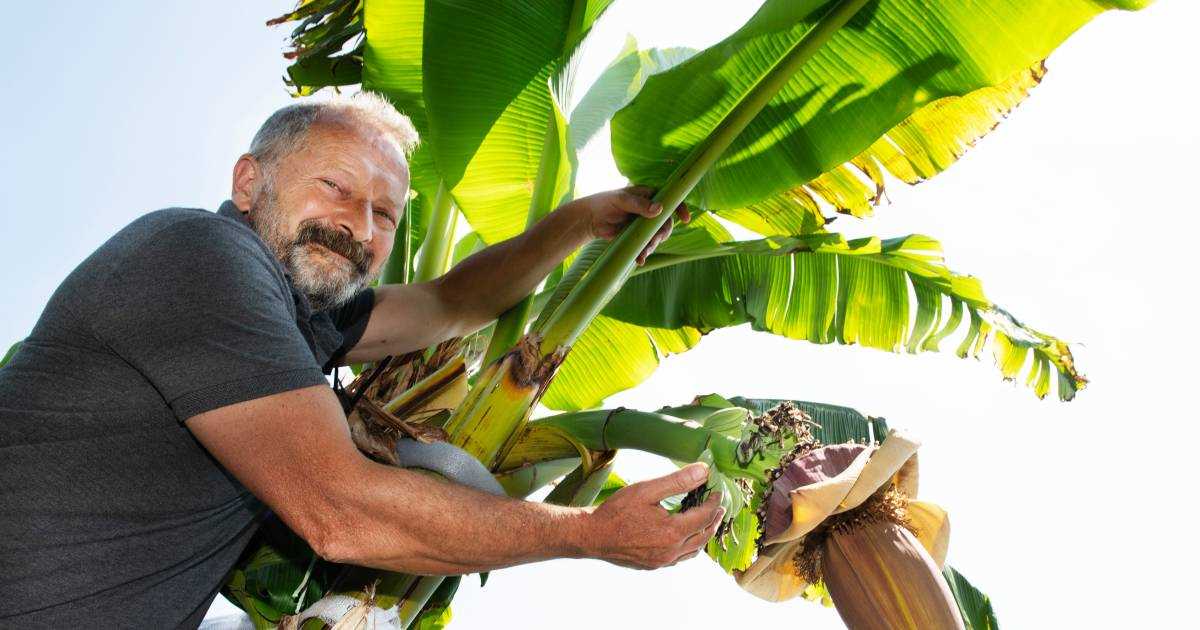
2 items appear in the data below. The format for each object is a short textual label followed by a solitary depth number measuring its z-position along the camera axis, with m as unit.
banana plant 1.83
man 1.11
